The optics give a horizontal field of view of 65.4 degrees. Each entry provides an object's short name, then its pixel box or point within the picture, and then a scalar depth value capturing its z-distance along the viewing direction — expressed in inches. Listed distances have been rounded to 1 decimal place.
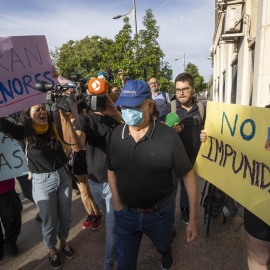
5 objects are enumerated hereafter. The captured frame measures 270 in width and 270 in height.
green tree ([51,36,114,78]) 1151.6
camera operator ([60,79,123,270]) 83.0
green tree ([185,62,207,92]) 1202.3
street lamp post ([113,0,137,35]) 393.6
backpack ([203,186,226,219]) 102.8
